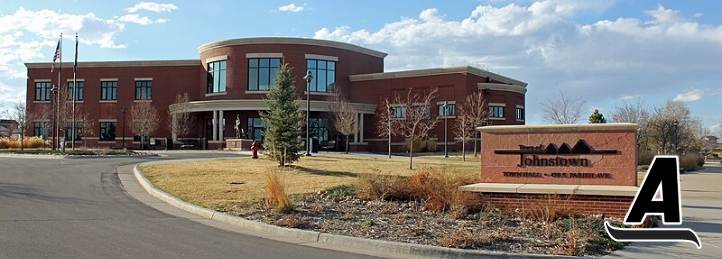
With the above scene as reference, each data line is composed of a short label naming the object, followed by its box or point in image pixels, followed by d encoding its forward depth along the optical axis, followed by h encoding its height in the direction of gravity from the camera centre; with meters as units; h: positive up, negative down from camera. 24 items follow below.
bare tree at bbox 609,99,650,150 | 45.05 +2.24
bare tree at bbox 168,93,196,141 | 57.25 +1.96
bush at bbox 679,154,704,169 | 33.00 -0.85
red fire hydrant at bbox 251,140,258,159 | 29.47 -0.51
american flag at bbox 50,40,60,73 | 44.94 +6.47
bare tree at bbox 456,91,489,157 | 50.06 +3.11
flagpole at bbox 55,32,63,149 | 45.21 +4.30
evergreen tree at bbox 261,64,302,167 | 23.28 +0.70
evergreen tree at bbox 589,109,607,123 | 35.99 +1.75
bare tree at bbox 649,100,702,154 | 45.10 +1.34
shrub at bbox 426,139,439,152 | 51.19 -0.30
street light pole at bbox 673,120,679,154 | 44.97 +0.73
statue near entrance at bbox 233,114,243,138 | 55.11 +1.25
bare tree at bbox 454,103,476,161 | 48.73 +1.75
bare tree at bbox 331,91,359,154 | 49.09 +2.11
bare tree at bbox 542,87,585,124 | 36.22 +1.67
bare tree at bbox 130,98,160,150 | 56.94 +1.91
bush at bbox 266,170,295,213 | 12.02 -1.19
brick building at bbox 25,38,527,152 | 55.91 +5.49
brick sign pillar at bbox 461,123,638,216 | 11.55 -0.45
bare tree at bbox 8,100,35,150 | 53.33 +2.03
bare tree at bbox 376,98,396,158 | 53.56 +2.18
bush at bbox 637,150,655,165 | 32.03 -0.67
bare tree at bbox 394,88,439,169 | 52.28 +3.13
